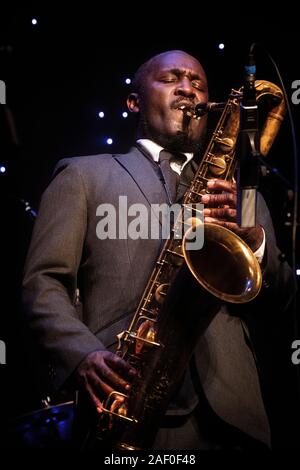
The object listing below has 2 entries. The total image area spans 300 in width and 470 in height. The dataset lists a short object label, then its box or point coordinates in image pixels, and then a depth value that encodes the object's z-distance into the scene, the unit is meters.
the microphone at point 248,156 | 2.31
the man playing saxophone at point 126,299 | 2.75
